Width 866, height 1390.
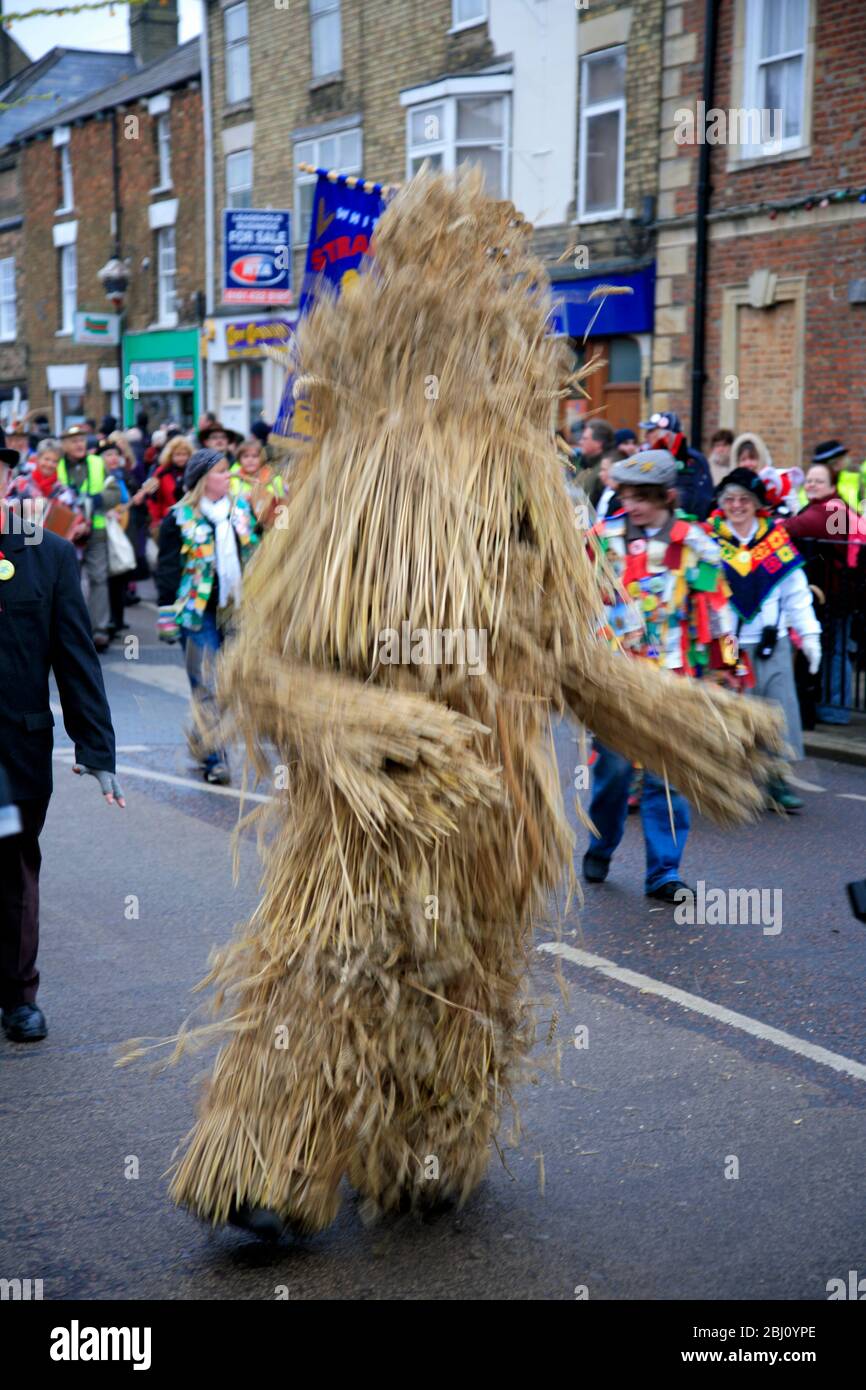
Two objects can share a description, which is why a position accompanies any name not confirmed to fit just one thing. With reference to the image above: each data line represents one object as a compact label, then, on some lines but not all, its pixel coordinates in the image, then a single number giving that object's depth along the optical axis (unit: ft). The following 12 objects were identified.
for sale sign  69.67
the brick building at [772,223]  50.52
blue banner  36.37
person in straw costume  10.71
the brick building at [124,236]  97.14
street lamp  100.78
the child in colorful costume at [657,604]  21.61
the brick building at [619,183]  59.47
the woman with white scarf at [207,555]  29.37
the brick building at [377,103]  65.51
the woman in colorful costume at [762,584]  27.99
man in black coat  15.99
